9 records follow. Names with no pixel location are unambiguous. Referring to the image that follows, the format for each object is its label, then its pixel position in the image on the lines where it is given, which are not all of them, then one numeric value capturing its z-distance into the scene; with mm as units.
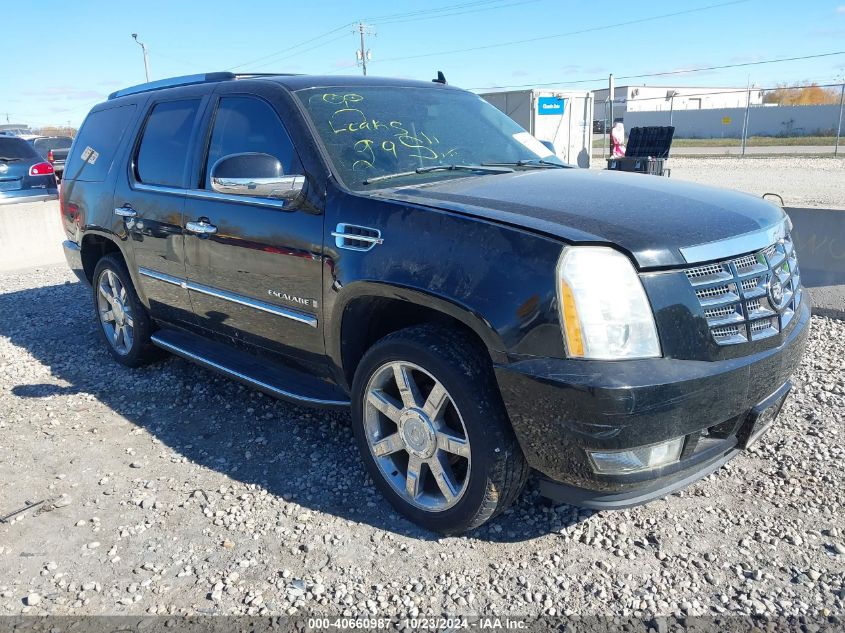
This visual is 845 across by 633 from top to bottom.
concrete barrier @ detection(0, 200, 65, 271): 9328
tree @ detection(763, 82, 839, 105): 42688
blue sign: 16766
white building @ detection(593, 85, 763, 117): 56750
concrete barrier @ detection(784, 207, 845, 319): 5480
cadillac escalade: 2359
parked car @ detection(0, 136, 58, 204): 10891
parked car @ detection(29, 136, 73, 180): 18298
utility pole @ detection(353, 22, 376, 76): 46969
